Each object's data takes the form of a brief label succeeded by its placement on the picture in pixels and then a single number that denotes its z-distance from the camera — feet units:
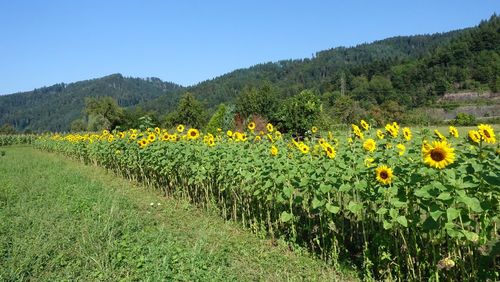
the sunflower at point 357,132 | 14.27
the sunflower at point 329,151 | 13.33
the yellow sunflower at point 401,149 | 12.63
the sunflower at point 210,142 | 21.63
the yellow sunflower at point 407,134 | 13.78
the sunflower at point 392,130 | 13.51
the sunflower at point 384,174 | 11.07
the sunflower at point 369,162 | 12.26
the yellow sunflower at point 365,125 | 15.24
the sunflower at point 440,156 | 9.80
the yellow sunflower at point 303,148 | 15.20
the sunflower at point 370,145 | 12.71
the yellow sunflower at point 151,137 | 27.71
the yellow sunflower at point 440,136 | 12.00
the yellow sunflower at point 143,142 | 27.67
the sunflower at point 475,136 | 10.25
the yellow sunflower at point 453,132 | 12.89
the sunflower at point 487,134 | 10.19
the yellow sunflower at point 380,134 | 14.09
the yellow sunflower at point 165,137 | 26.35
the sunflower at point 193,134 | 24.76
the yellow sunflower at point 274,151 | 16.02
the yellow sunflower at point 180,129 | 27.78
